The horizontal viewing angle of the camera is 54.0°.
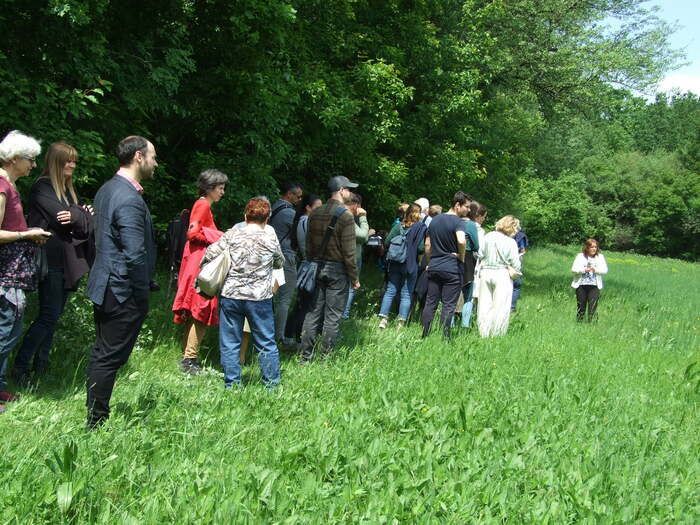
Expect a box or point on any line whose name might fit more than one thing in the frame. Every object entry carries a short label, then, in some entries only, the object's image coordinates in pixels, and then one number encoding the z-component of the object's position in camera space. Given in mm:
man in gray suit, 4359
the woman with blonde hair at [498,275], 8789
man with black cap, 7066
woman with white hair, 4773
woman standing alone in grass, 11578
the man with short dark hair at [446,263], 8312
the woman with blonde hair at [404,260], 9867
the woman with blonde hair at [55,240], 5395
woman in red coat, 6516
